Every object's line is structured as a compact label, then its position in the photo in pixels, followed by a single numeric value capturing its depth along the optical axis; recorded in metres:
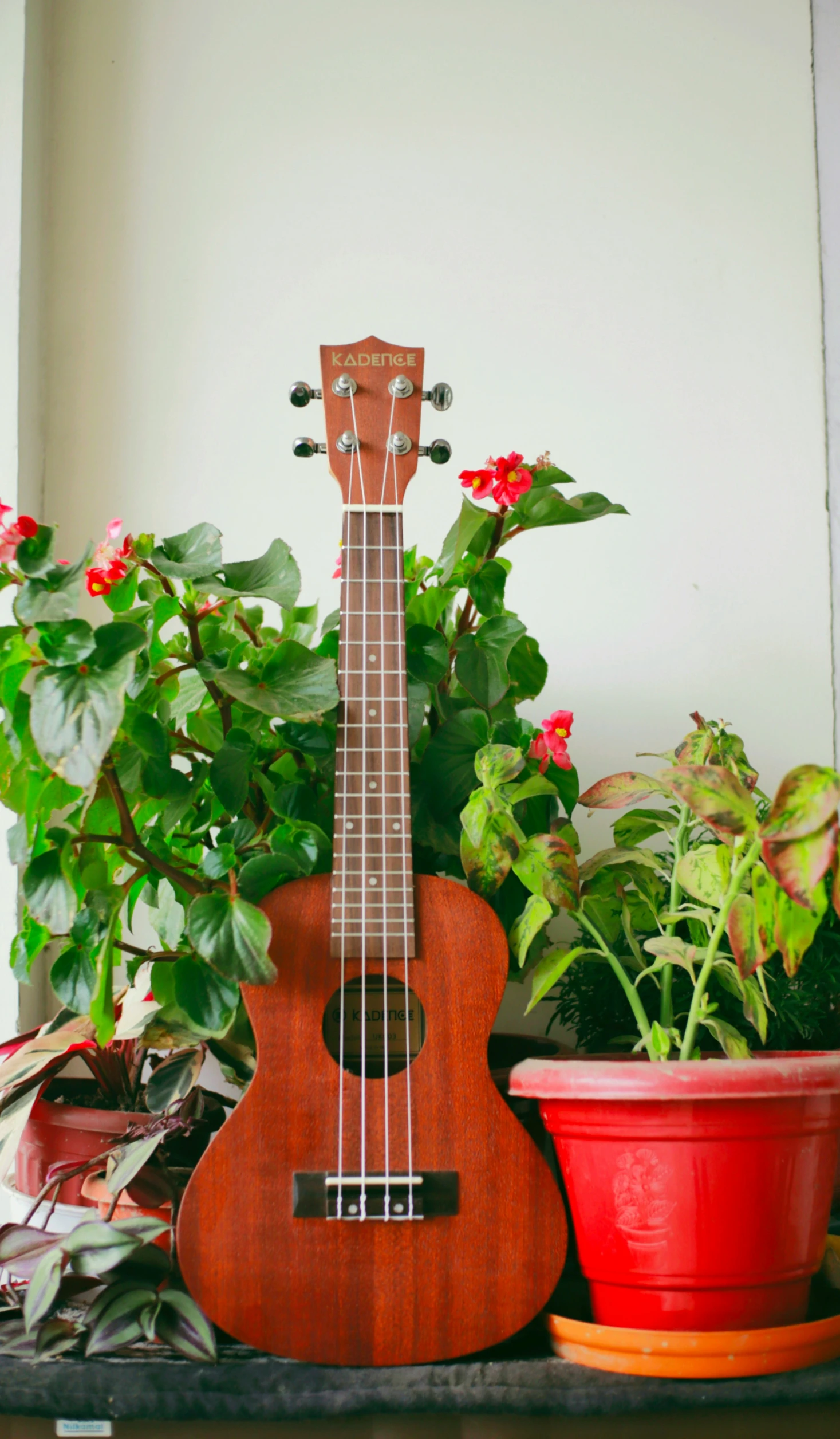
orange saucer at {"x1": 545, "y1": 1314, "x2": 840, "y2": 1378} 0.67
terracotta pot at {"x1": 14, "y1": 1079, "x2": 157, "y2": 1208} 0.86
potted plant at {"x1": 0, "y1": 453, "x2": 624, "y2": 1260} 0.73
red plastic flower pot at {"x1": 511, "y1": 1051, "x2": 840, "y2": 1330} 0.68
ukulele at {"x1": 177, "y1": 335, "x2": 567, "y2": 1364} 0.72
